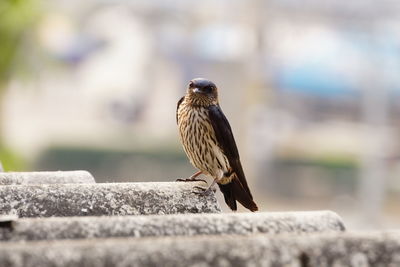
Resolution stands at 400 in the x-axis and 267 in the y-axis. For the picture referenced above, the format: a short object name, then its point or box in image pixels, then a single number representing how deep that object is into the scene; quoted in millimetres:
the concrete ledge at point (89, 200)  6887
